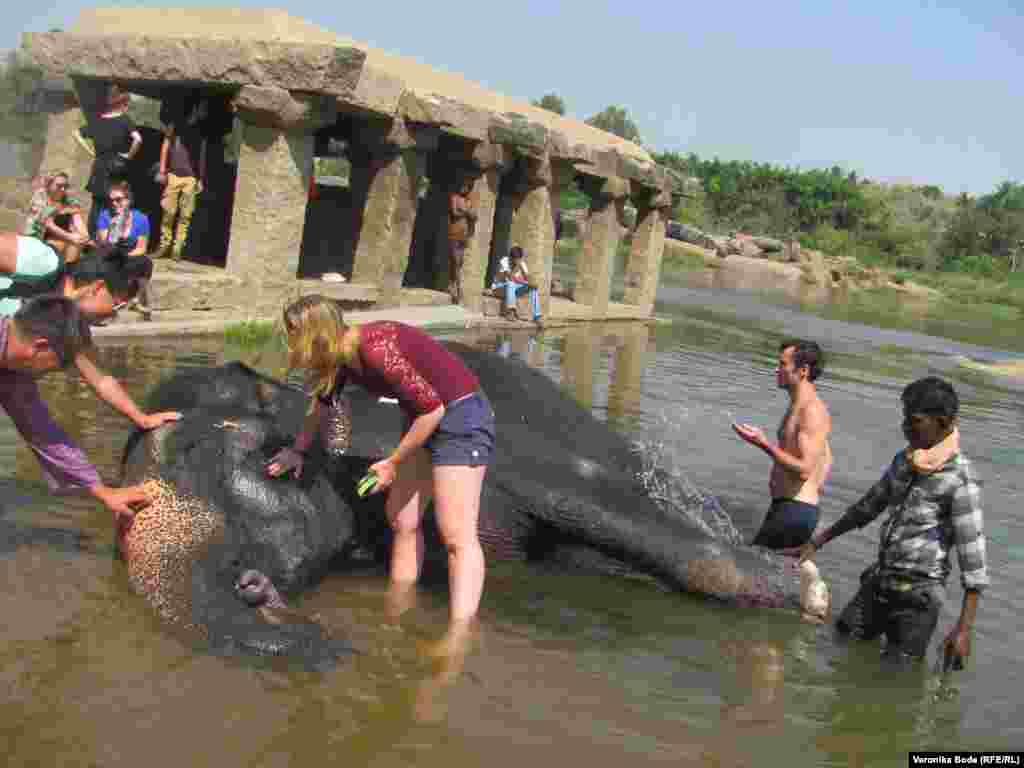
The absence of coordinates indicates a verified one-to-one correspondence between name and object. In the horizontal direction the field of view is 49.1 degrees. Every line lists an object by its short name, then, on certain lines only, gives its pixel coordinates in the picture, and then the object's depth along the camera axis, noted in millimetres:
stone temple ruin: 10844
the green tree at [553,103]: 67250
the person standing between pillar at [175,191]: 12297
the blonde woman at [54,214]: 9359
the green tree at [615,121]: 76812
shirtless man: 5500
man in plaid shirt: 4434
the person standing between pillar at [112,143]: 11216
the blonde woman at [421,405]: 4293
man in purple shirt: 4000
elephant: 4191
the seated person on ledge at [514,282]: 15875
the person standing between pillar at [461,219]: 14867
